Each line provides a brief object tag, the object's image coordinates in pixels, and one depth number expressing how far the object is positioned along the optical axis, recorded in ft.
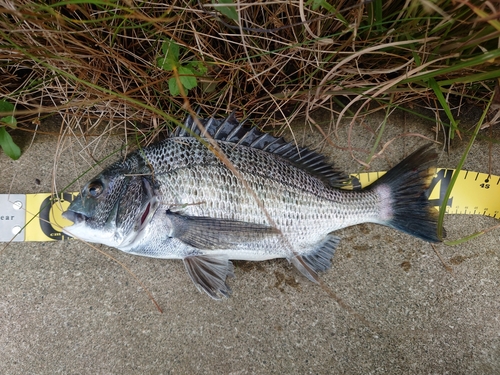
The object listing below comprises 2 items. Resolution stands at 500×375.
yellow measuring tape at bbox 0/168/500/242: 1.27
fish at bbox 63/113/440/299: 1.10
